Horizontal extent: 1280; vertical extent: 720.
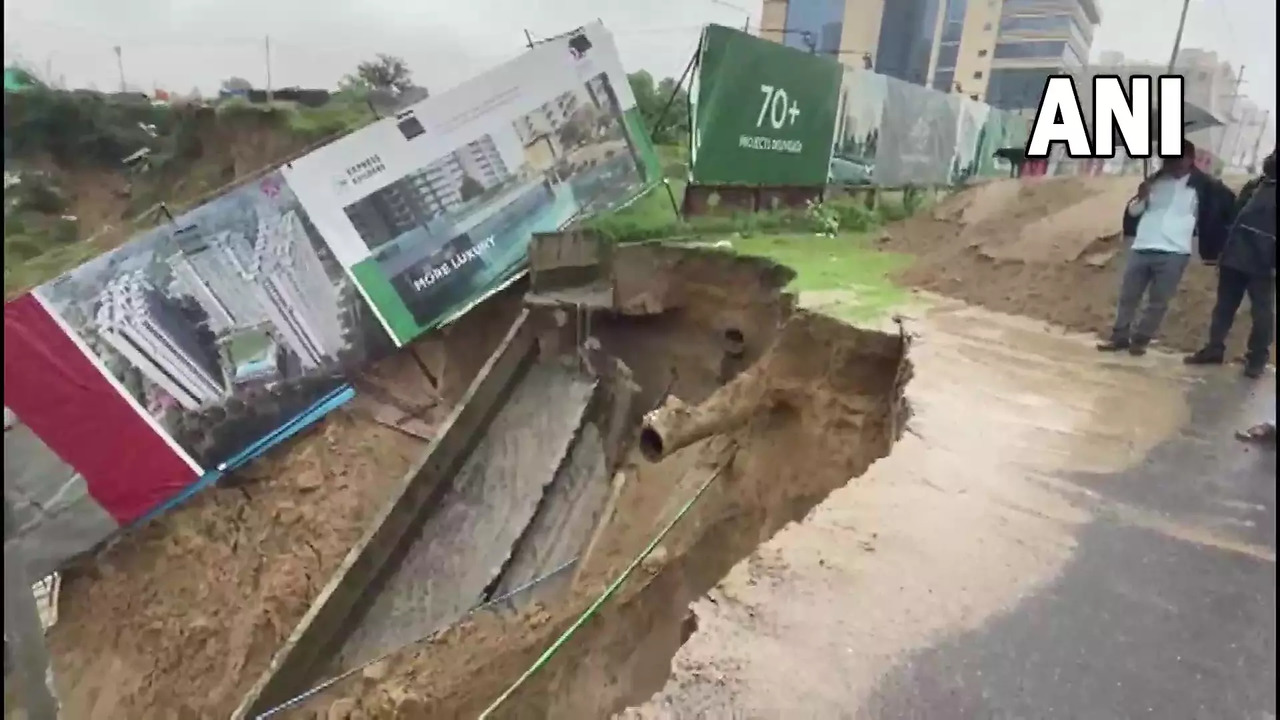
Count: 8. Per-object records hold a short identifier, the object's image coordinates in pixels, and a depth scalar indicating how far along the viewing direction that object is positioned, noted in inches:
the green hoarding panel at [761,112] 330.3
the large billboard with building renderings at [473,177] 287.6
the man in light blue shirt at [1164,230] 178.7
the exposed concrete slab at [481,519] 251.6
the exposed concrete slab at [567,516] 261.0
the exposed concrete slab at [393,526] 228.5
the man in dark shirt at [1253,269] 162.4
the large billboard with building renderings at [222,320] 247.9
